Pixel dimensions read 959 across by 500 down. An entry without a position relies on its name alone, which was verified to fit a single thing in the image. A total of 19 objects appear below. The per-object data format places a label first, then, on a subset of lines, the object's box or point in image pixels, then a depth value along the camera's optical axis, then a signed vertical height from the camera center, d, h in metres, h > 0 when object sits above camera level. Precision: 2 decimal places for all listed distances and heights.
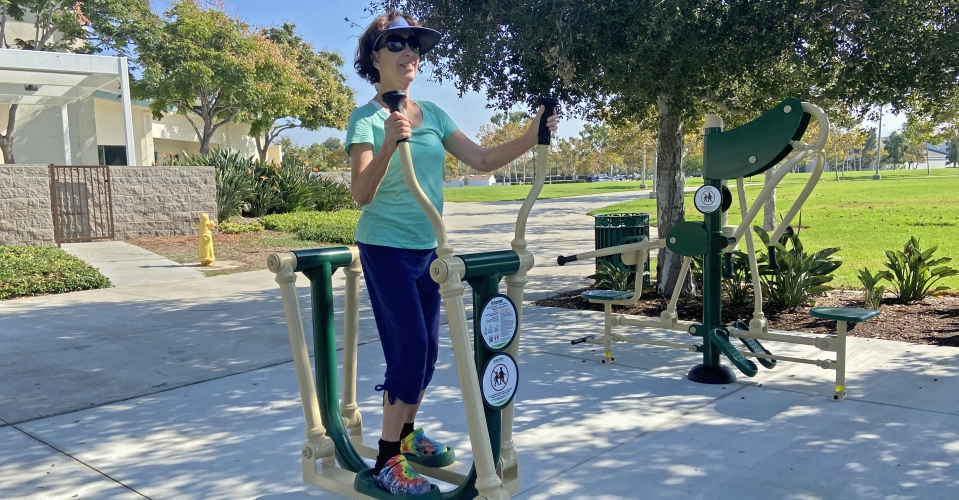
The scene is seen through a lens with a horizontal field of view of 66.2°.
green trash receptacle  7.95 -0.34
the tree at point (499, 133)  66.88 +6.42
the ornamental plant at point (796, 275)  6.73 -0.76
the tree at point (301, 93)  24.56 +4.35
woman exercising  2.65 -0.10
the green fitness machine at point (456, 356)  2.43 -0.57
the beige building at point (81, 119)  14.09 +2.78
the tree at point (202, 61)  22.16 +4.55
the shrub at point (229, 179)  16.02 +0.63
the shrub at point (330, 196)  20.28 +0.26
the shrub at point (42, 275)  8.62 -0.77
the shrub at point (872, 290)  6.65 -0.90
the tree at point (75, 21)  21.86 +5.82
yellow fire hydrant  11.03 -0.49
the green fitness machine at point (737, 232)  4.26 -0.23
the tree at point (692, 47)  5.20 +1.14
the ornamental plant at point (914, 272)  7.05 -0.79
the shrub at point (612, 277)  7.71 -0.84
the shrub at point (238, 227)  15.02 -0.41
